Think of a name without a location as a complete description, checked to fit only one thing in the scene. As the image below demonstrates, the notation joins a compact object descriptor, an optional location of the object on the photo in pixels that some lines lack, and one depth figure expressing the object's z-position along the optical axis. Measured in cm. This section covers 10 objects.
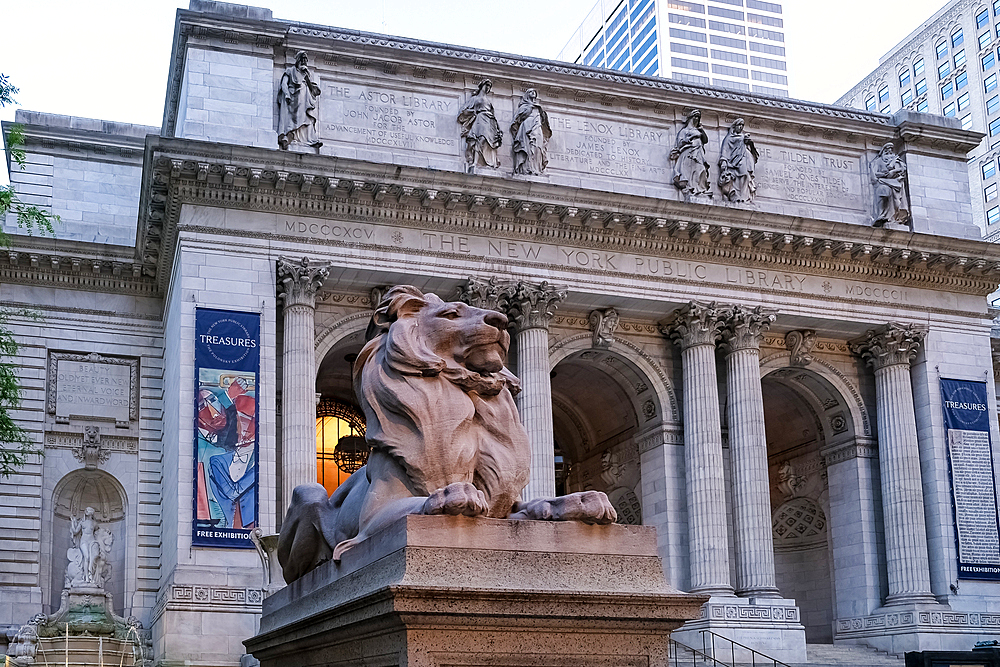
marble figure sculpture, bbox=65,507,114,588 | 3206
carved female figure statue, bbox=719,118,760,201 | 3572
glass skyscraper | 14975
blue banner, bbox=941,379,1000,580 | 3556
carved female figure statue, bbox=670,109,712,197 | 3550
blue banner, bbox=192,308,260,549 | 2866
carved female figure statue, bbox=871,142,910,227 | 3772
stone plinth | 735
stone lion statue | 871
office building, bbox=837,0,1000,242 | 8238
